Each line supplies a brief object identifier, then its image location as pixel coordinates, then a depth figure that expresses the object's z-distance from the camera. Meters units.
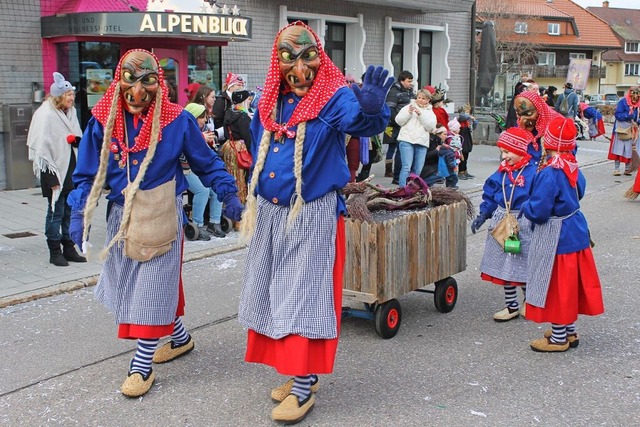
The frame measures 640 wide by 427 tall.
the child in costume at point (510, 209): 5.55
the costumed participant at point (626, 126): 13.30
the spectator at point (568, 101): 20.50
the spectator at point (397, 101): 12.41
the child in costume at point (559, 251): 5.09
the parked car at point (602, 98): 44.75
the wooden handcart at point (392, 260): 5.25
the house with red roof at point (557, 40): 49.09
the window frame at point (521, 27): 48.75
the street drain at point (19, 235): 8.62
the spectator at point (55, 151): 7.28
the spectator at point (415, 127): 11.23
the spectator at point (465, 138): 13.58
